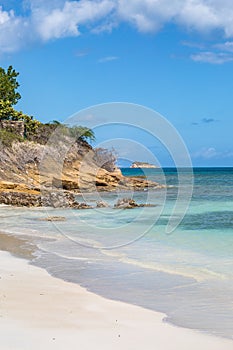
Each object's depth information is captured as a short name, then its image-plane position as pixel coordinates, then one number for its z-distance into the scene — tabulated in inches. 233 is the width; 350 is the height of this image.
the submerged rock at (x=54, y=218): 949.8
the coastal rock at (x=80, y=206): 1233.6
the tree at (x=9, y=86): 1999.3
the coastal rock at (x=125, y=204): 1245.1
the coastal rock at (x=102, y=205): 1262.7
